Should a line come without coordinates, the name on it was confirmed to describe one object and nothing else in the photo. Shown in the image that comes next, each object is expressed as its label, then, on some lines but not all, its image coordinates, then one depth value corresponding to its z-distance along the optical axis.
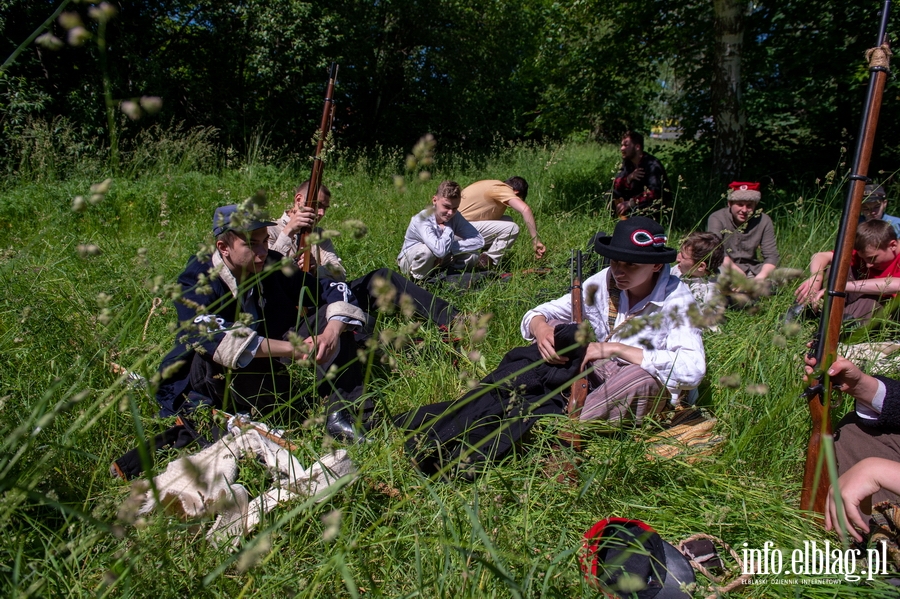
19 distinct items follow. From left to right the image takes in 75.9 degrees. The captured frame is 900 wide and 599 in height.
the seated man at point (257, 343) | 2.58
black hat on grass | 1.67
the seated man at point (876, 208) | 4.23
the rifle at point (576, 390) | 2.43
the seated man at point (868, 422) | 2.09
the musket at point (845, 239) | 1.82
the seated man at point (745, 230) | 4.85
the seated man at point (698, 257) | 3.96
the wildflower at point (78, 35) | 1.08
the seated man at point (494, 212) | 5.56
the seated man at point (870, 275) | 3.71
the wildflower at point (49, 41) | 1.15
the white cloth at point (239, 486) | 1.71
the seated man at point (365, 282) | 3.78
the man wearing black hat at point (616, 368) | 2.44
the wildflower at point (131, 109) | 1.14
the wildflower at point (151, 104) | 1.14
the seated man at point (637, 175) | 6.43
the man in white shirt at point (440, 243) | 4.61
